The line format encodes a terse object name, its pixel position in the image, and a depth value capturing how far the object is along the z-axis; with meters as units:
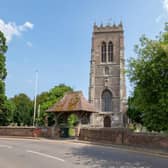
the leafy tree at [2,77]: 23.50
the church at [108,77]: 44.88
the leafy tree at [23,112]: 42.58
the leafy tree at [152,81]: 9.89
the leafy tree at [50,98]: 41.50
